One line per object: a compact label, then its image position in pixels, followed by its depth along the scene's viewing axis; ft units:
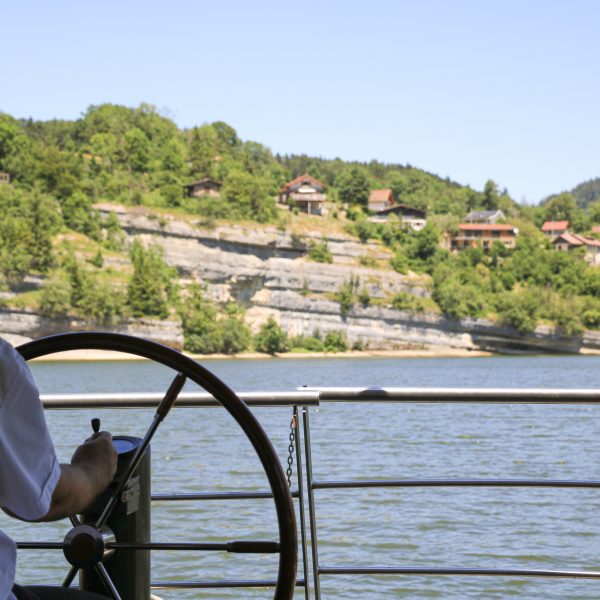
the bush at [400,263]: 332.80
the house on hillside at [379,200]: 403.13
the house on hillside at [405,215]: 380.37
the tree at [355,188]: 404.77
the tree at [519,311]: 310.65
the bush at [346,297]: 298.97
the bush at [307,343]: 290.76
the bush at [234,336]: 282.97
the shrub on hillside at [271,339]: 287.48
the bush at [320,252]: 318.04
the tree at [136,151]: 378.94
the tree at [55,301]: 266.86
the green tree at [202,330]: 282.15
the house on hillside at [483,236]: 384.88
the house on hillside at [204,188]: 361.51
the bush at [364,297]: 303.07
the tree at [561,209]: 447.83
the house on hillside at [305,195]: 379.96
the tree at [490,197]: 447.83
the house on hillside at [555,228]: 424.05
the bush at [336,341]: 292.38
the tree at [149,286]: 282.97
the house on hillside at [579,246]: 386.20
